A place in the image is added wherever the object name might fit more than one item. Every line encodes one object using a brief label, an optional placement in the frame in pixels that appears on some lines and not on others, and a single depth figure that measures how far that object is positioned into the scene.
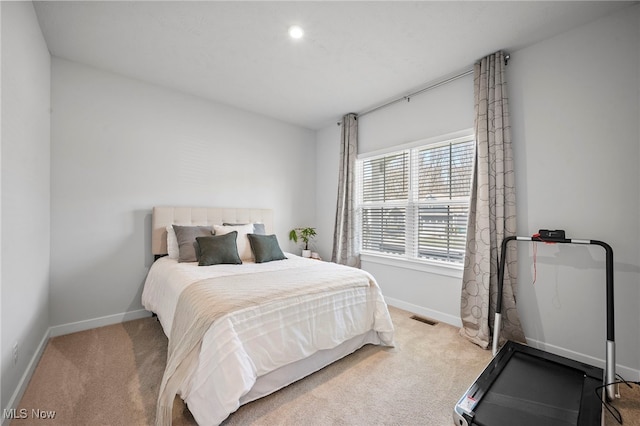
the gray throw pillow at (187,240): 2.90
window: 3.03
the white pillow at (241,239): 3.18
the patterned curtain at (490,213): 2.50
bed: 1.51
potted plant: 4.32
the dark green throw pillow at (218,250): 2.77
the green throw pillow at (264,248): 3.09
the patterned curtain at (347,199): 4.04
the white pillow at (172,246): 3.03
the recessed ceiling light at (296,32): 2.25
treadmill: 1.47
